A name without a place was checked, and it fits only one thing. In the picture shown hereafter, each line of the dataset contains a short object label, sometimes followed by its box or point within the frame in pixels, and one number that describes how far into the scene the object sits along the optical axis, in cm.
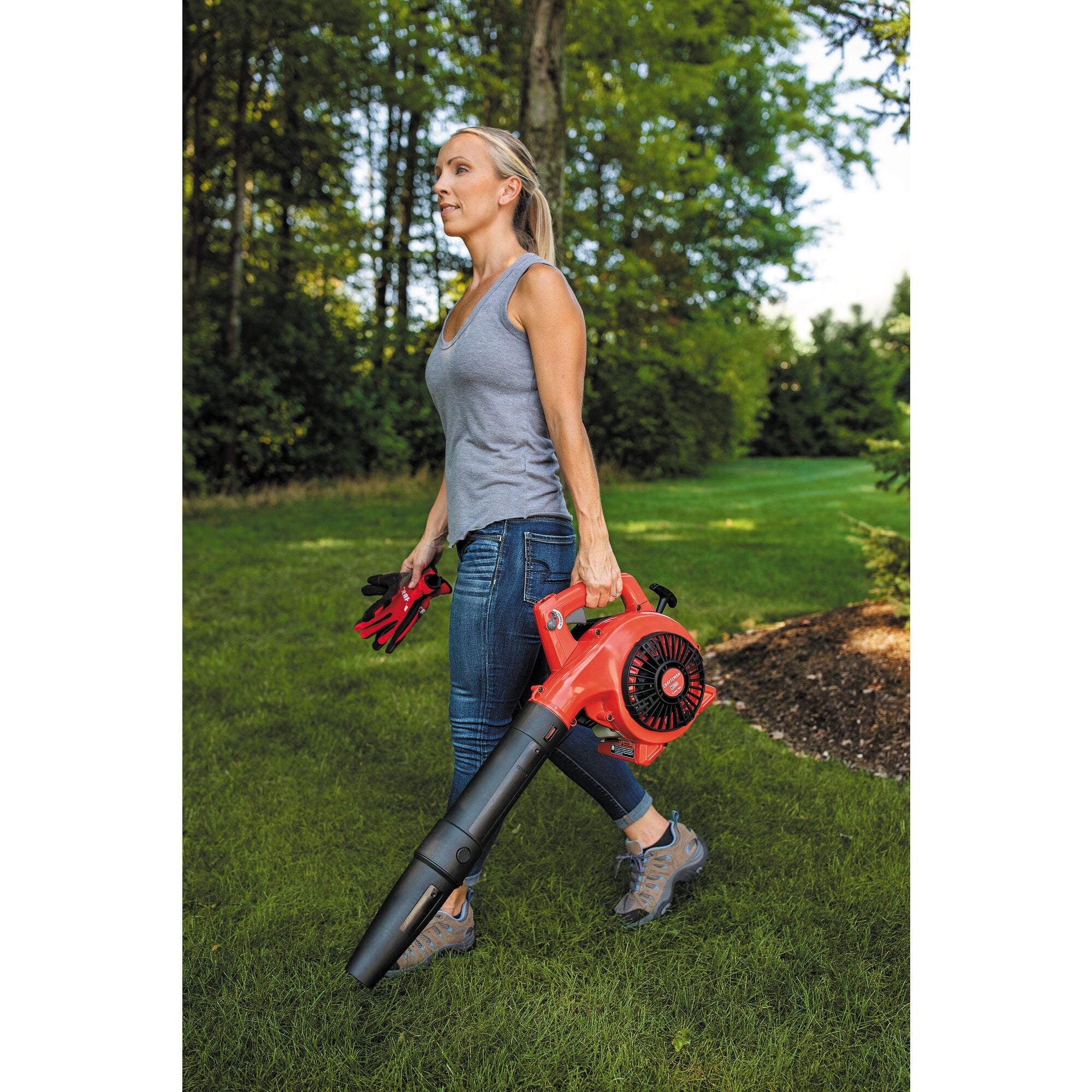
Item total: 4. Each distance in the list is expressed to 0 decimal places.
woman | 201
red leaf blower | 178
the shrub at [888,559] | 465
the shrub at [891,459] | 472
